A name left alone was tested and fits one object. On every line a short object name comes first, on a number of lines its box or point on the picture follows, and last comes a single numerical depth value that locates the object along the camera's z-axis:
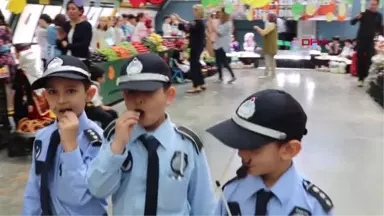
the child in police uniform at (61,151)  1.74
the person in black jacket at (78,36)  5.74
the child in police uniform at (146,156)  1.60
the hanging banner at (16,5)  5.37
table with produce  7.85
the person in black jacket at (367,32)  9.66
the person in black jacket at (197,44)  8.89
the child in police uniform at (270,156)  1.37
